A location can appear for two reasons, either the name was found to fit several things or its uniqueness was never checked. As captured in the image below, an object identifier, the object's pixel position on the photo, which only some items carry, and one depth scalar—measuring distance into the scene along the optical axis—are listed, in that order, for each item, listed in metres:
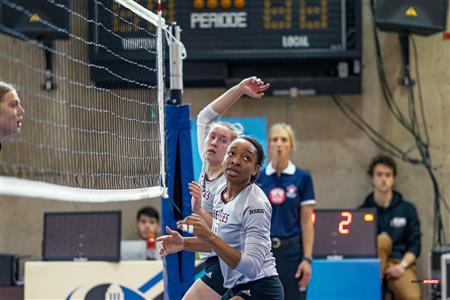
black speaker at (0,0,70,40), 15.50
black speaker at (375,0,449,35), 16.48
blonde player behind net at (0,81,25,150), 8.87
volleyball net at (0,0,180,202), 11.55
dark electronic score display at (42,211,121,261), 15.16
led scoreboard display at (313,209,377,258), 15.69
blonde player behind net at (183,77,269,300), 9.86
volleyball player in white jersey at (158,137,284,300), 8.50
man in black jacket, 16.21
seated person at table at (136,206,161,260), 16.81
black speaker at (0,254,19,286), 15.90
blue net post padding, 11.50
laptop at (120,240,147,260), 15.99
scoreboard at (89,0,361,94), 16.63
